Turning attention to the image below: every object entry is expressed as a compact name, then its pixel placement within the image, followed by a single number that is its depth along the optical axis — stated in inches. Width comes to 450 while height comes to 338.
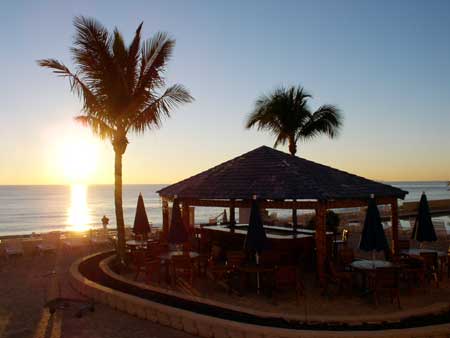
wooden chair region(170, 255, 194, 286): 454.9
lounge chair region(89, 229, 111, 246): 765.3
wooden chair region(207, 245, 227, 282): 444.8
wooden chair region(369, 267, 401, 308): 383.6
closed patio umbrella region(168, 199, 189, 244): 491.2
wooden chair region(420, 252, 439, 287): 454.9
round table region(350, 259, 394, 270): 413.6
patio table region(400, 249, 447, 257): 490.7
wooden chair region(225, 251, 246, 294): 446.3
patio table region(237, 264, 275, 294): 429.7
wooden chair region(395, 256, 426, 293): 422.9
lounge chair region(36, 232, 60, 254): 702.0
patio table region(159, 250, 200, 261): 481.9
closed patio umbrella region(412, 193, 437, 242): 500.4
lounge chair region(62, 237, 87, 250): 745.6
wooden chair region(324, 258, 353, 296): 418.0
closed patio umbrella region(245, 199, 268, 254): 427.2
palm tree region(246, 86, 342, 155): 868.6
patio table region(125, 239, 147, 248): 606.1
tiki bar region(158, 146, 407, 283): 484.4
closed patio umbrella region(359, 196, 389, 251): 413.4
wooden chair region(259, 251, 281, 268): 486.9
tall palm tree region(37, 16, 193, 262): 564.4
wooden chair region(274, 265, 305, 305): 399.2
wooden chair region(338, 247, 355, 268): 472.1
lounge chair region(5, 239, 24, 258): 663.1
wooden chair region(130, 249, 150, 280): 497.4
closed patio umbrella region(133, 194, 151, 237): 627.8
